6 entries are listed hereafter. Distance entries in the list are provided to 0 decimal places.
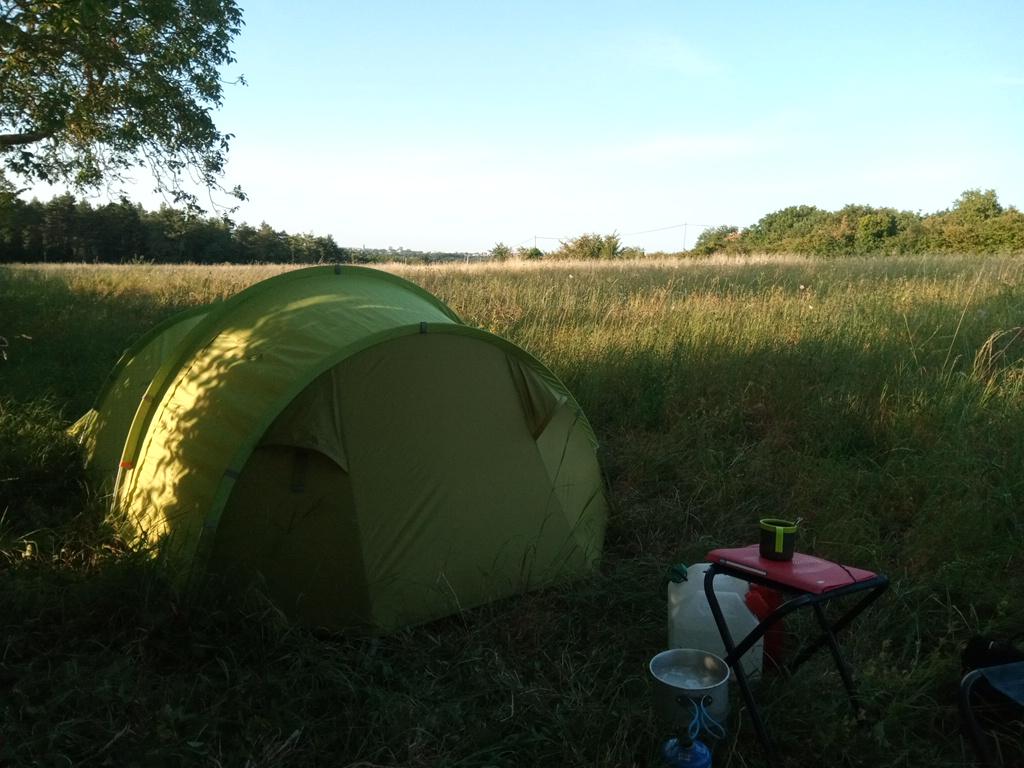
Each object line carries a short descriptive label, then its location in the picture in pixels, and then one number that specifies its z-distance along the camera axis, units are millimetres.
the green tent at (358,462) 3293
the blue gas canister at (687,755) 2325
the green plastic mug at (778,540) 2602
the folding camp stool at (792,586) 2389
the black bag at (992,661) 2564
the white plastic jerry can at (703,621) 2973
